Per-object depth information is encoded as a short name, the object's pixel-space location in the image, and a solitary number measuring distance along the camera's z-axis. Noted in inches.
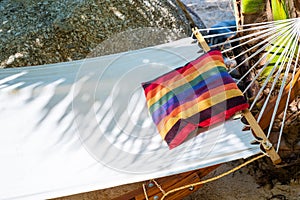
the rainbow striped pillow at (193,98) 78.2
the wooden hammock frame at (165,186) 71.4
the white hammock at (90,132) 70.8
